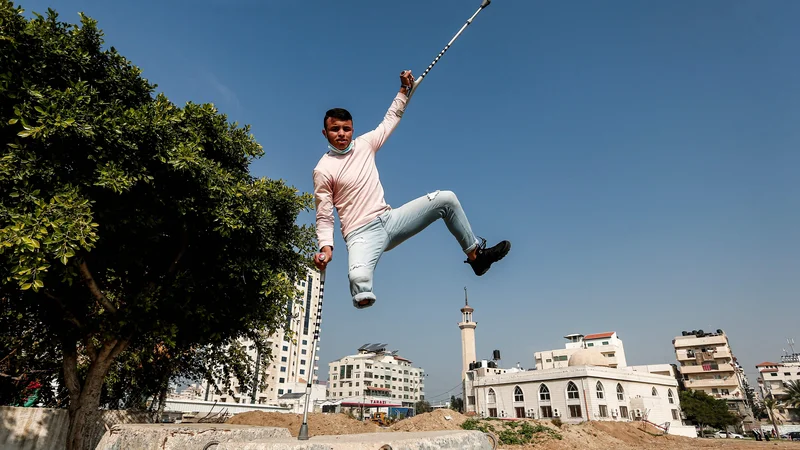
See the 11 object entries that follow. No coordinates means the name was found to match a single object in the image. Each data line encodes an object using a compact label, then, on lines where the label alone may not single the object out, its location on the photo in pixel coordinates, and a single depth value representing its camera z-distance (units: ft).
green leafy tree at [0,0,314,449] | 23.71
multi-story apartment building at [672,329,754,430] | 203.21
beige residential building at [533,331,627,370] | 233.39
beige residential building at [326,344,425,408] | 304.30
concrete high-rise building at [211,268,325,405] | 236.63
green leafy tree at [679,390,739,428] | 169.07
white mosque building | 146.72
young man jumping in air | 12.84
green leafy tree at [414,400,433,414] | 306.84
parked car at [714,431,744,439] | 165.25
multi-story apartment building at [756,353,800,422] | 304.71
